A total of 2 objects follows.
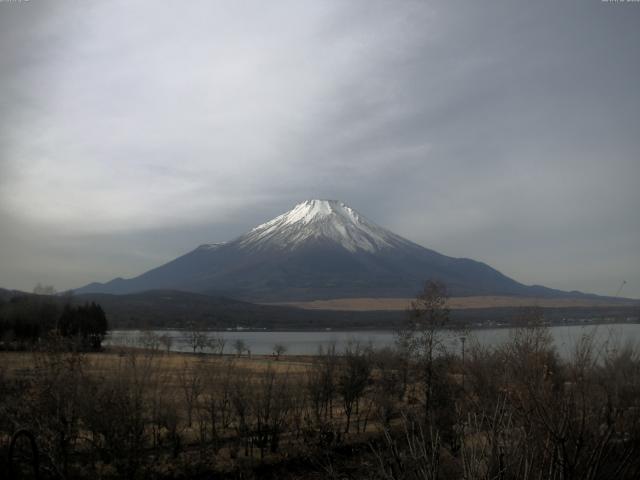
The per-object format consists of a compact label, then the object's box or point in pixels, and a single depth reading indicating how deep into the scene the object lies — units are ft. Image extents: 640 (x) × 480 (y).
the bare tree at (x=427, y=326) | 80.74
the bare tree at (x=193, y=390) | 70.69
